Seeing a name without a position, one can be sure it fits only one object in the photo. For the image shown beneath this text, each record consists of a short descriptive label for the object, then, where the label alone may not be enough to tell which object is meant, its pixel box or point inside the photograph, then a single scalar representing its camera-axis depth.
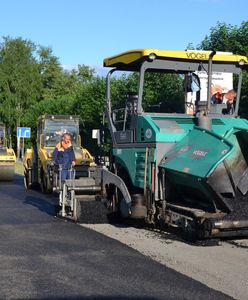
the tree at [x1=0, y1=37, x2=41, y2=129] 57.91
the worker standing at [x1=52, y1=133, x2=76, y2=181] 12.82
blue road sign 34.88
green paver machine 7.90
